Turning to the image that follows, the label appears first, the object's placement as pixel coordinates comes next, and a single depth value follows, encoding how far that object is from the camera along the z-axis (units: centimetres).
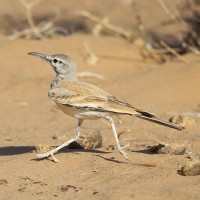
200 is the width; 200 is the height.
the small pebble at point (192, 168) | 1198
